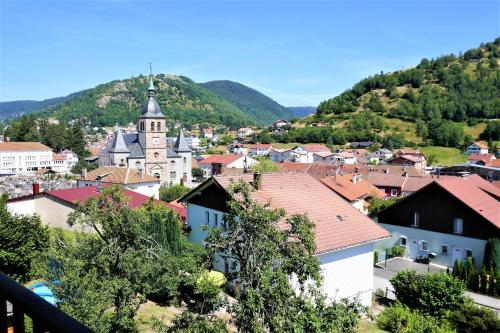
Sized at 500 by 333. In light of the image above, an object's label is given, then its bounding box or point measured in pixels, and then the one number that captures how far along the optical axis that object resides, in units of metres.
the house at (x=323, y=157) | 112.16
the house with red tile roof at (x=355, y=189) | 41.50
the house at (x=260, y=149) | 136.68
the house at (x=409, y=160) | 93.91
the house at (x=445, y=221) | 27.41
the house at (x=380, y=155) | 117.66
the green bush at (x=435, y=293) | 19.58
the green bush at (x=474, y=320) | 16.72
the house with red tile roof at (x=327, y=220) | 20.42
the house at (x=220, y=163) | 90.06
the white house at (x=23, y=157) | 97.31
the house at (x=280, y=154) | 122.74
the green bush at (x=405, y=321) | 17.03
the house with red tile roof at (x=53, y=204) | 29.70
